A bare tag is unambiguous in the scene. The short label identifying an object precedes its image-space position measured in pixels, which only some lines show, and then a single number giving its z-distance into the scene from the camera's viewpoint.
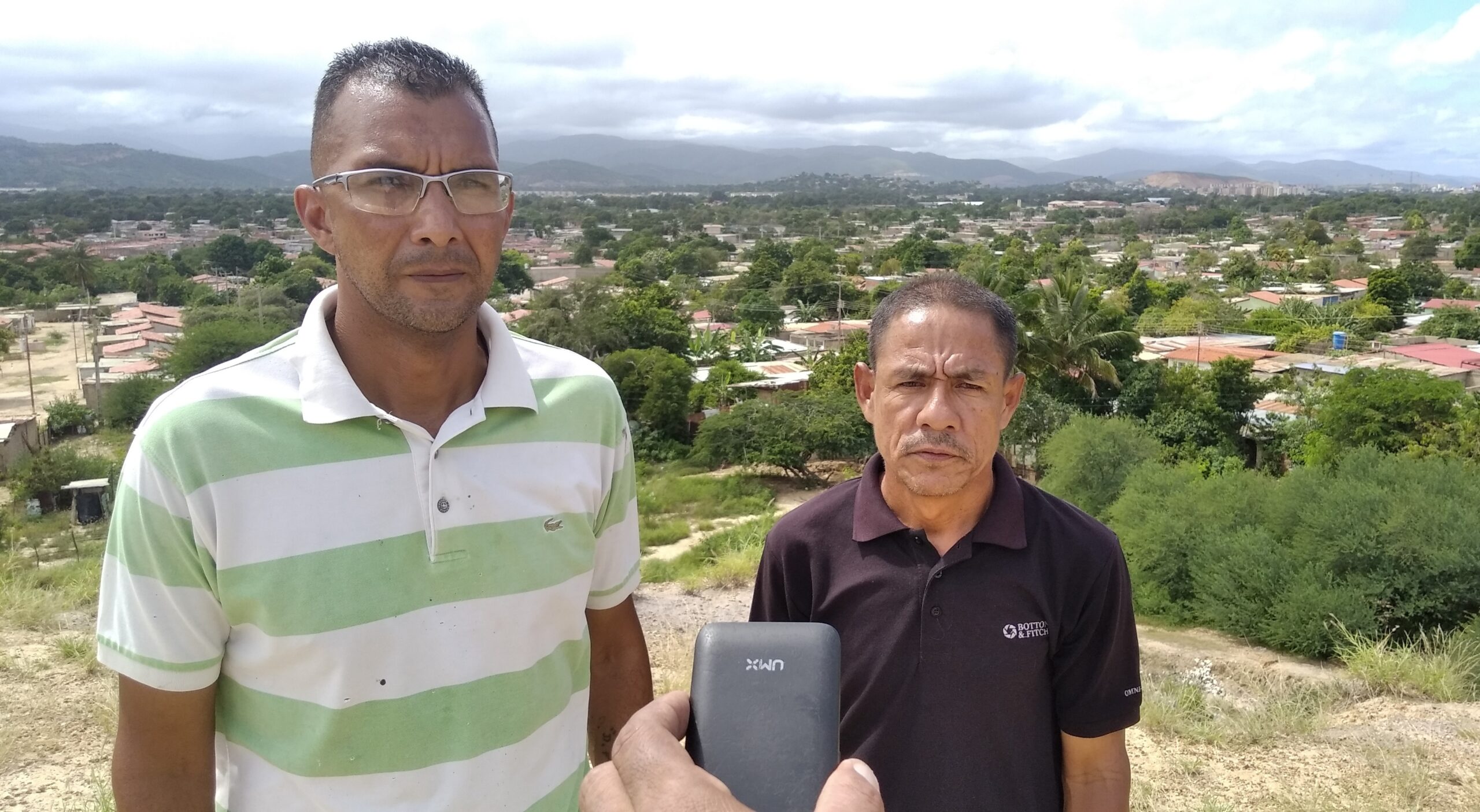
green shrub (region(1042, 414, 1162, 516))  17.47
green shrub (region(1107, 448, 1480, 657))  10.78
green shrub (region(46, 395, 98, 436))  28.09
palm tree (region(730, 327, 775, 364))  35.41
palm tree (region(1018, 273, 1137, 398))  23.30
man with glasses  1.62
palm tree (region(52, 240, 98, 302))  52.16
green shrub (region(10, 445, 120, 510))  21.36
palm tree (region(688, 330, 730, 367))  34.66
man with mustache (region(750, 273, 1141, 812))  1.91
